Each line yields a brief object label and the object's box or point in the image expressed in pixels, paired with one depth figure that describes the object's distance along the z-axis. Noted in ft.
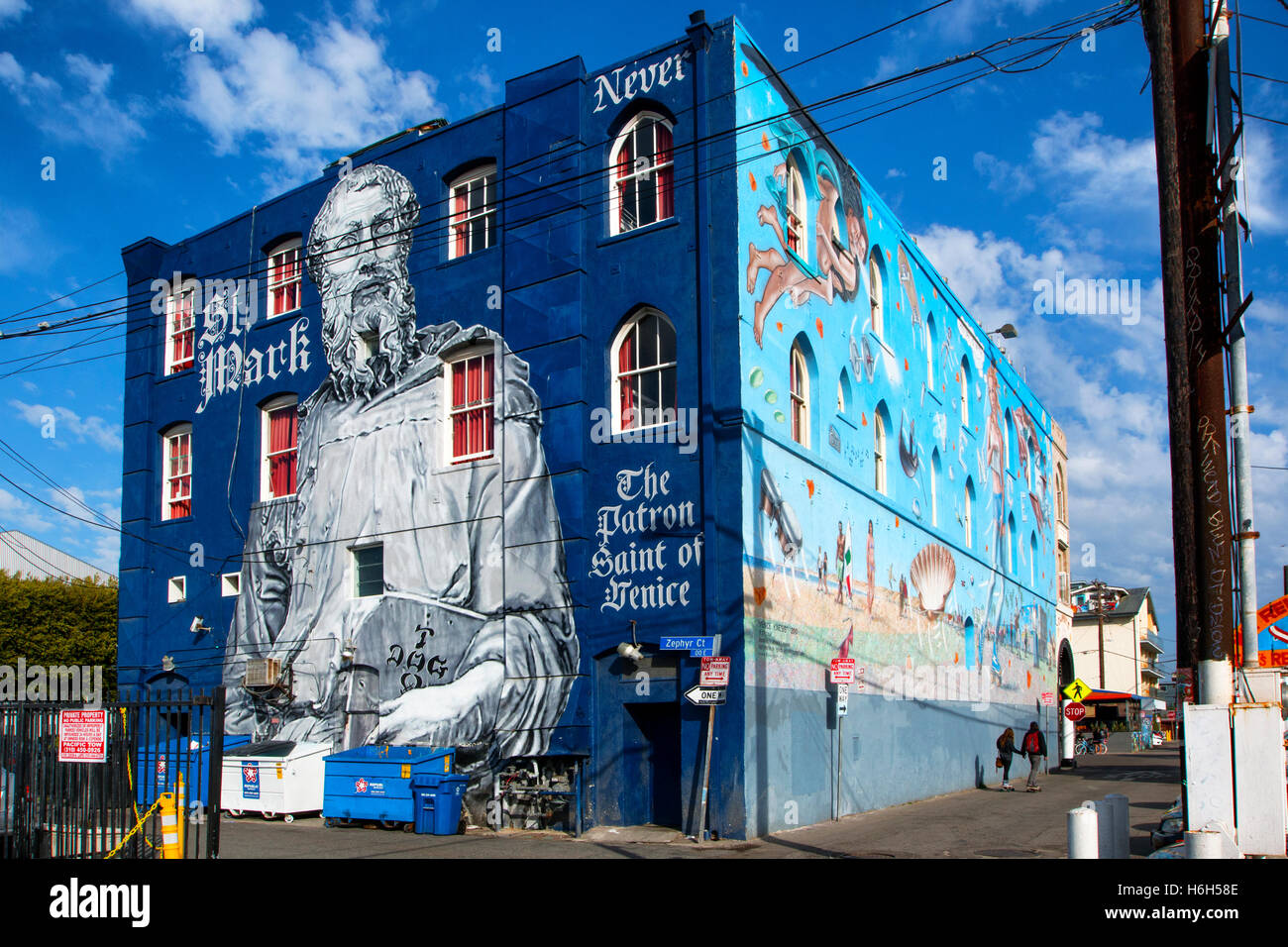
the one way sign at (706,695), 55.67
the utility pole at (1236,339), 39.93
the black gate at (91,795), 35.01
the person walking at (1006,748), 87.61
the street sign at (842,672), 64.13
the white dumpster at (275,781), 68.64
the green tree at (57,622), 124.26
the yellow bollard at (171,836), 33.68
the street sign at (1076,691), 116.67
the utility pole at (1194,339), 34.42
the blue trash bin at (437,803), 60.39
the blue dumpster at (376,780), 61.46
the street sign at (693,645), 57.21
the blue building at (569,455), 60.70
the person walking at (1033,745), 86.53
